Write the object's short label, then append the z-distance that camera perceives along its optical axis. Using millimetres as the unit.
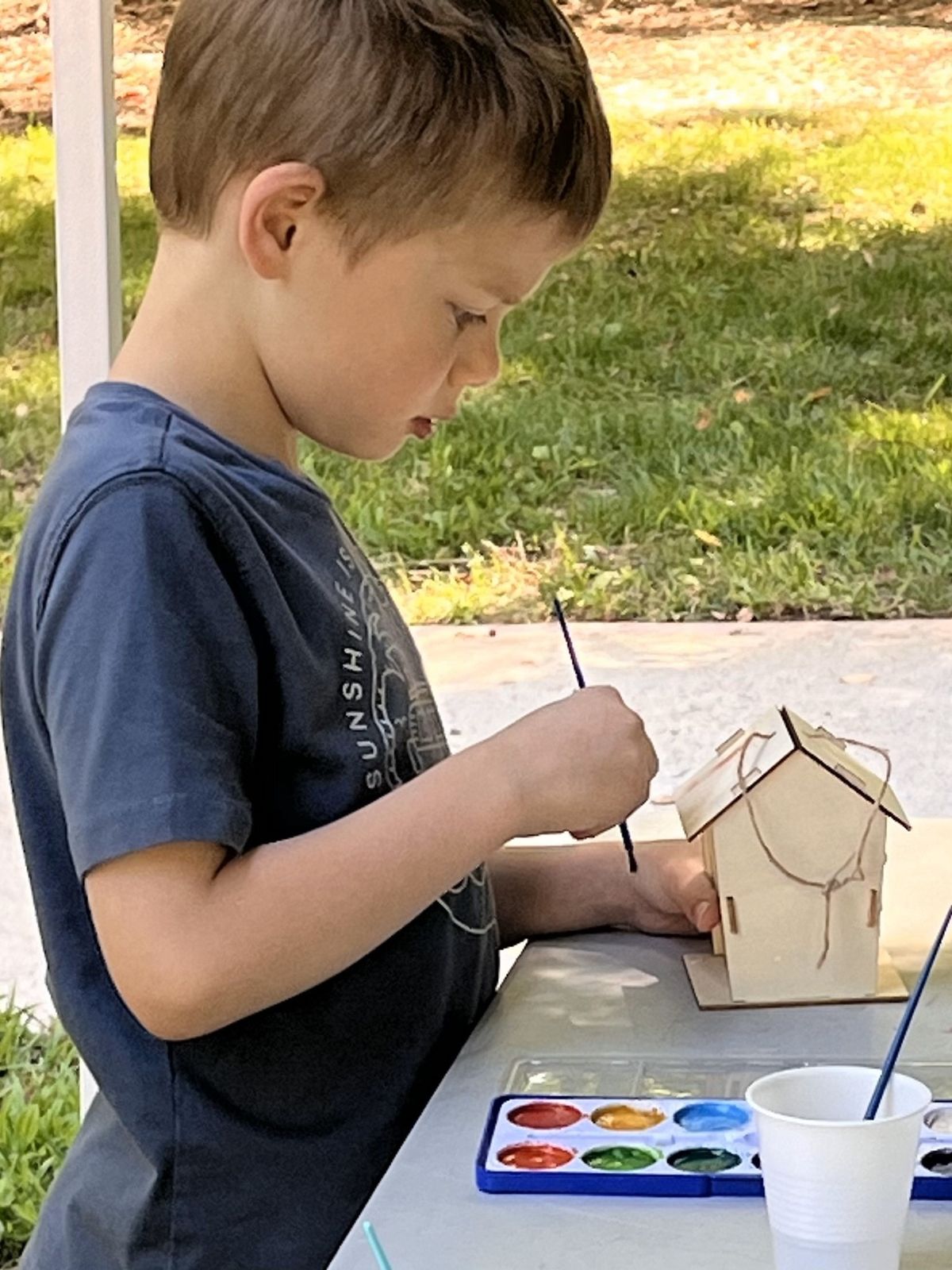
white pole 1868
